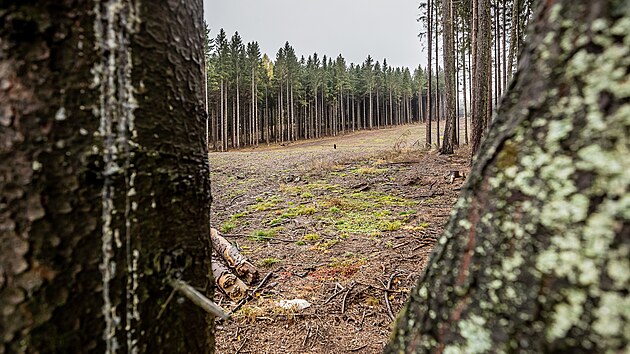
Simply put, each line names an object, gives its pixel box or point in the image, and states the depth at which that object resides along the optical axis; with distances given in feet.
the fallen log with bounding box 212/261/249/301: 10.82
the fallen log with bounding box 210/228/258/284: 11.84
